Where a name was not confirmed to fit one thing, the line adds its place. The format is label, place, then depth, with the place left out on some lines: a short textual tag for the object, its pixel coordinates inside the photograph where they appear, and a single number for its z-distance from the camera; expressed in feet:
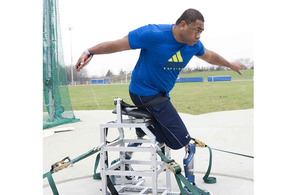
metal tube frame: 9.02
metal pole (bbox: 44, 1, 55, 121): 24.31
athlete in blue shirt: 8.90
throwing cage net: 24.43
